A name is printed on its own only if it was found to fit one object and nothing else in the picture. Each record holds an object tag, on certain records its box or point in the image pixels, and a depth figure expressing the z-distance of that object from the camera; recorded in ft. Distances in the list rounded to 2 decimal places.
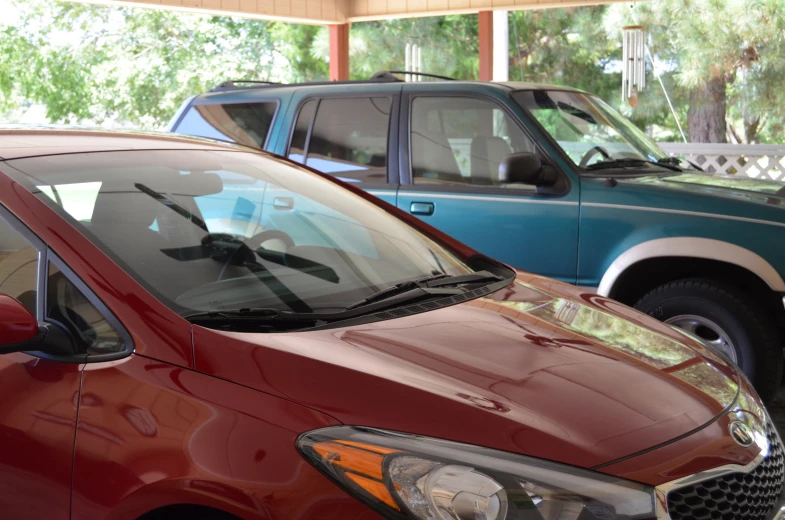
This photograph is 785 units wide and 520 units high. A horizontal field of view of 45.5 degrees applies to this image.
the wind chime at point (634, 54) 49.85
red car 6.02
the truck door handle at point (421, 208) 17.88
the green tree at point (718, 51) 54.29
